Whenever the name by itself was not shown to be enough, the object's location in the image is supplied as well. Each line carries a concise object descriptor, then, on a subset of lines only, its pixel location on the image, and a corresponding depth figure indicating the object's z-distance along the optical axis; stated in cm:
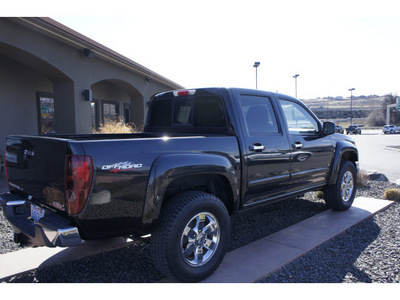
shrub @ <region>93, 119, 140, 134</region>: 995
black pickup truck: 252
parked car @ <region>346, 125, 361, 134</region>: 4381
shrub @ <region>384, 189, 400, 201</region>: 626
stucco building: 749
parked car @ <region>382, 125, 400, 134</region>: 4403
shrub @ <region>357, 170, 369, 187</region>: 762
